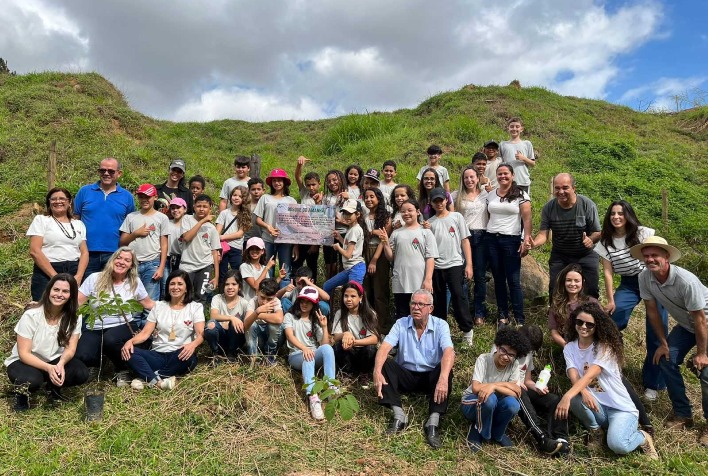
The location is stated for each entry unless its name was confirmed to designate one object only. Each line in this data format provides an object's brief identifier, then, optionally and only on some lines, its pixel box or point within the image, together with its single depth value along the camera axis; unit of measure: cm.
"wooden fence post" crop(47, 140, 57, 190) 822
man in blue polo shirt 535
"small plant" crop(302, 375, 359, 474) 310
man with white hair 429
